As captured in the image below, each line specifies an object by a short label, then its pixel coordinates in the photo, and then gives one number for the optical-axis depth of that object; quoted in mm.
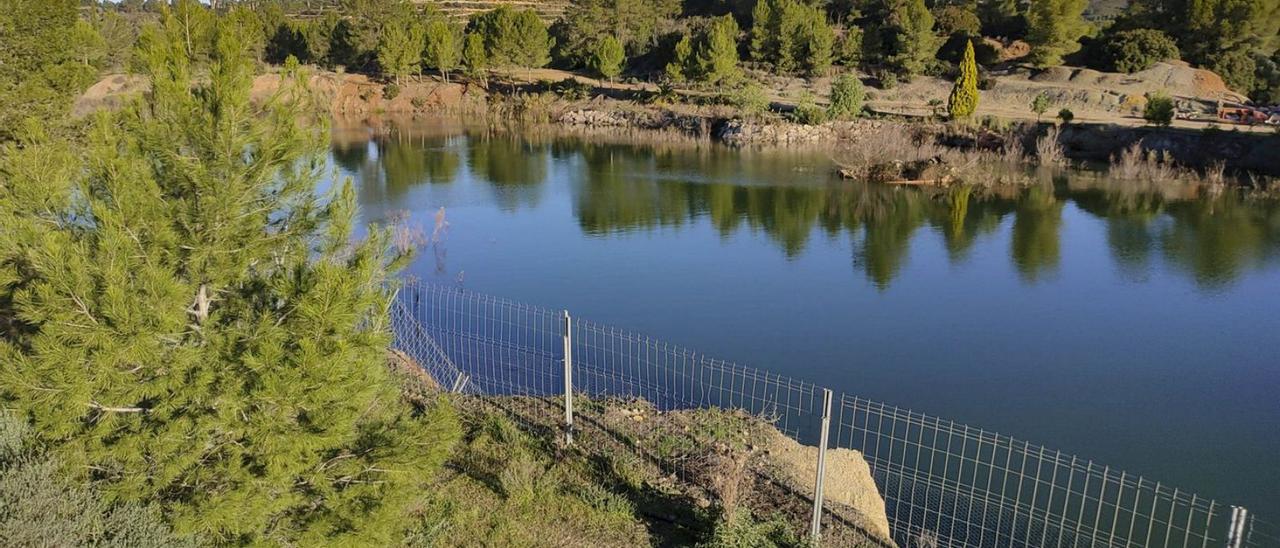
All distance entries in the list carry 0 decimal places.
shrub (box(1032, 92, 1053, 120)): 32469
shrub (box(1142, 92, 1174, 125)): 28469
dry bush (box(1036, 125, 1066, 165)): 29078
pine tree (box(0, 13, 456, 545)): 4152
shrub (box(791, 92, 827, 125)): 35000
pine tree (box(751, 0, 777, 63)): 48625
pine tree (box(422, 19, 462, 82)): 49875
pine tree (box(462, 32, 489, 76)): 49844
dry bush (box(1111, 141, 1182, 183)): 26438
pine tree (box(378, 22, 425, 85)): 50156
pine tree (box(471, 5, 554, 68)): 50719
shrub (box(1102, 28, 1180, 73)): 39625
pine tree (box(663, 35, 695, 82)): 44750
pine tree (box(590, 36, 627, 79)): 47219
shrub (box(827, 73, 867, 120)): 35000
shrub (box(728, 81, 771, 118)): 36906
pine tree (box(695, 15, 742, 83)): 43344
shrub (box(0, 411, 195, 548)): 4098
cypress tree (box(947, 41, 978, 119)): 31831
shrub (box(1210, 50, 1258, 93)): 39250
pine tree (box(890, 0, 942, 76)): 44125
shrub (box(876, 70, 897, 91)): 43719
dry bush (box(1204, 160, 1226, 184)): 25312
